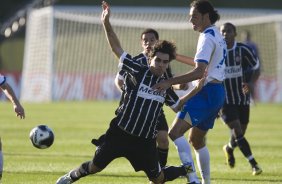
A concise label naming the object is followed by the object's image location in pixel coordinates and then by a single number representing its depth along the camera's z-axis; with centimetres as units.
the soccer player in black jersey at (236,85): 2608
